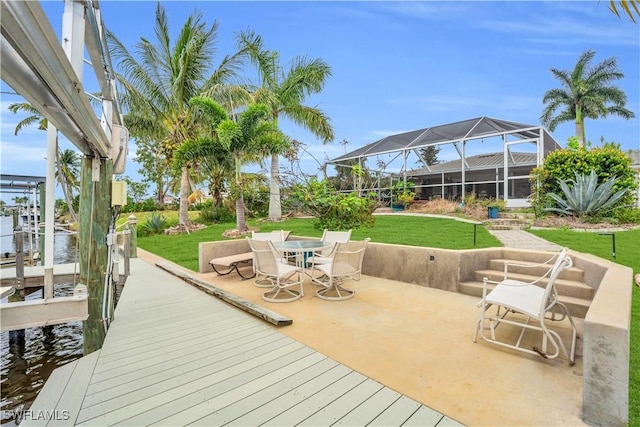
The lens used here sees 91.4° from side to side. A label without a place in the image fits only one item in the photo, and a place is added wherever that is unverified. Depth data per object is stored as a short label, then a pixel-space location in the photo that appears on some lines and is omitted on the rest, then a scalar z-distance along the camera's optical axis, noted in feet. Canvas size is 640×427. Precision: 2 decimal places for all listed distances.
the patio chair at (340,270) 16.47
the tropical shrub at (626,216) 31.07
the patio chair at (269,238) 20.48
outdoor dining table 18.38
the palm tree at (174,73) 46.29
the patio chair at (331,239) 21.54
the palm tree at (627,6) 5.94
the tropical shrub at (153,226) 51.67
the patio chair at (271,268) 16.56
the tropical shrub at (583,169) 33.76
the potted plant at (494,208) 42.83
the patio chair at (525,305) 9.76
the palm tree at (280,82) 48.96
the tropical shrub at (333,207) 31.78
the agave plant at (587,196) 30.35
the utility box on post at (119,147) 13.74
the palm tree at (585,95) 76.43
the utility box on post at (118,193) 13.46
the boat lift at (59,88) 4.41
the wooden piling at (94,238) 12.12
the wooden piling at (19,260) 17.29
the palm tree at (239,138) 36.96
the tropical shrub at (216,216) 58.54
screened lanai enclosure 52.60
